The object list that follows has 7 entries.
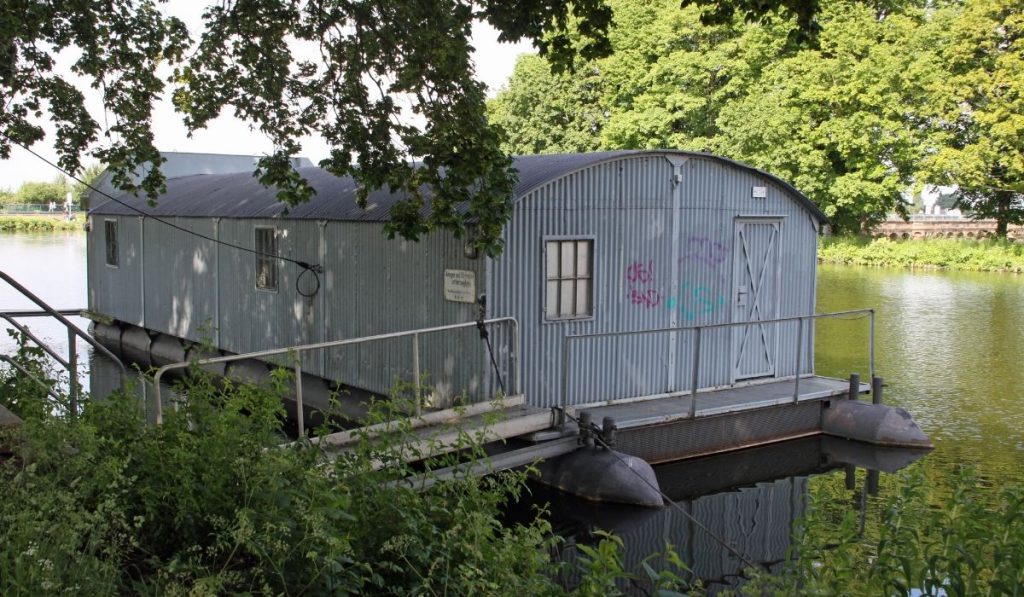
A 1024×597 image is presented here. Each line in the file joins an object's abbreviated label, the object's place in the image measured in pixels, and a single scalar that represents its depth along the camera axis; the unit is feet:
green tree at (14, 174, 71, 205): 375.66
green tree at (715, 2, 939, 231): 139.54
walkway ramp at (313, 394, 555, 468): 32.09
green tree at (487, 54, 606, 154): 167.94
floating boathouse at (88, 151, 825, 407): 38.78
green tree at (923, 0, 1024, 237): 134.82
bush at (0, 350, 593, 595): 15.92
